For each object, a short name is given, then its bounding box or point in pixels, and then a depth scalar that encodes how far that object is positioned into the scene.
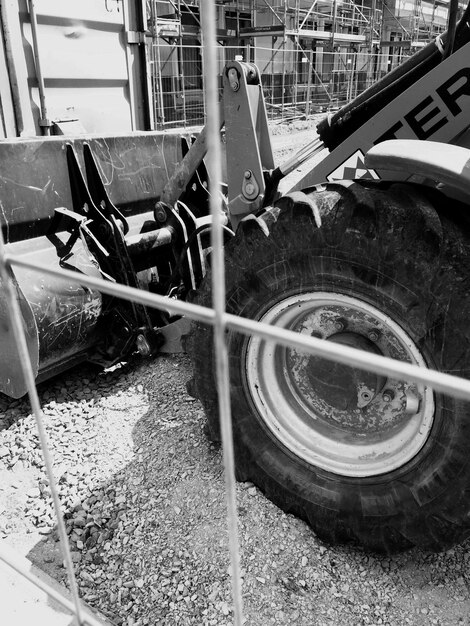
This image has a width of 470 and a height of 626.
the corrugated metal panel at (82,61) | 3.72
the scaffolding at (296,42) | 12.95
